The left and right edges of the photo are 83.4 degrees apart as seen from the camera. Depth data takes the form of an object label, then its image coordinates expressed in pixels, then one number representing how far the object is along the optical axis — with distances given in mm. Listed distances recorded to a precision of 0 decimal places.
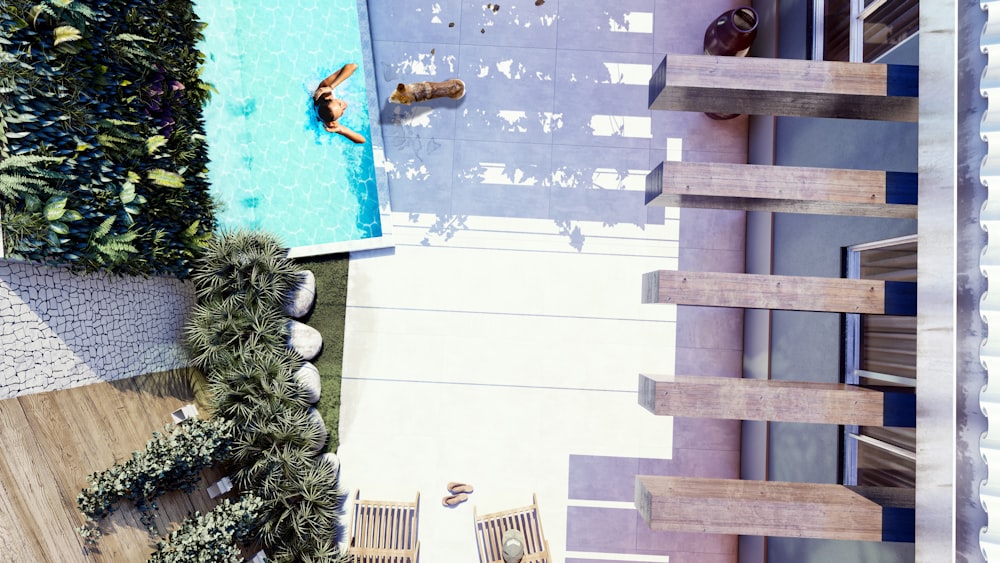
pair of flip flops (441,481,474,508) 5898
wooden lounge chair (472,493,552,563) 5766
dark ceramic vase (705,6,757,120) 5496
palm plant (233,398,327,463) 5234
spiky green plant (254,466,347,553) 5262
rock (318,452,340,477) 5652
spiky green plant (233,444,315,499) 5254
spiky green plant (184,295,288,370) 5277
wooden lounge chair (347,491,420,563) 5641
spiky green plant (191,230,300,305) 5309
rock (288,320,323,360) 5789
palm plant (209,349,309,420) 5238
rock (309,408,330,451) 5684
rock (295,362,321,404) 5648
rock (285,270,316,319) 5770
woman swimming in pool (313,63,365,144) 5879
